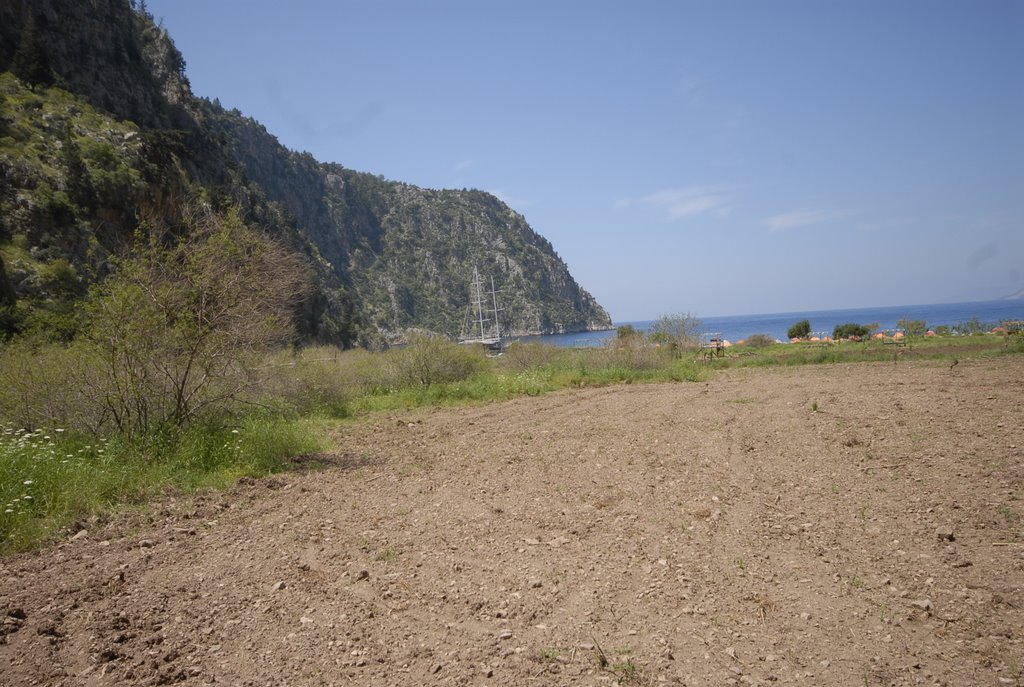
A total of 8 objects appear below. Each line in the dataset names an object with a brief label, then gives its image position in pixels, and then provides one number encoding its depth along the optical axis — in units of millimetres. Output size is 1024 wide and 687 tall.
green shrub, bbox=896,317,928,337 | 36438
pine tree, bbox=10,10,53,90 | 30880
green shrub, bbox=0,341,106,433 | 8383
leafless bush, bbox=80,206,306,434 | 8602
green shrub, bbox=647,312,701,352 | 36097
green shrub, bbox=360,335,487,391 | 21406
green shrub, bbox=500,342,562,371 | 25969
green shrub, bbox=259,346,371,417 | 15078
